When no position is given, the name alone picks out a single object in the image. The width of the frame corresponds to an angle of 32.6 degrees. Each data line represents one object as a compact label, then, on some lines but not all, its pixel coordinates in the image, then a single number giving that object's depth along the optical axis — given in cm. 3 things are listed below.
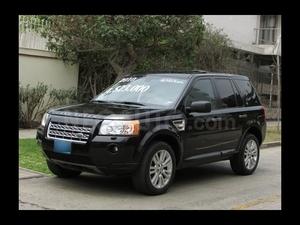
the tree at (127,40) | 1282
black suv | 718
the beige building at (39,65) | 1539
